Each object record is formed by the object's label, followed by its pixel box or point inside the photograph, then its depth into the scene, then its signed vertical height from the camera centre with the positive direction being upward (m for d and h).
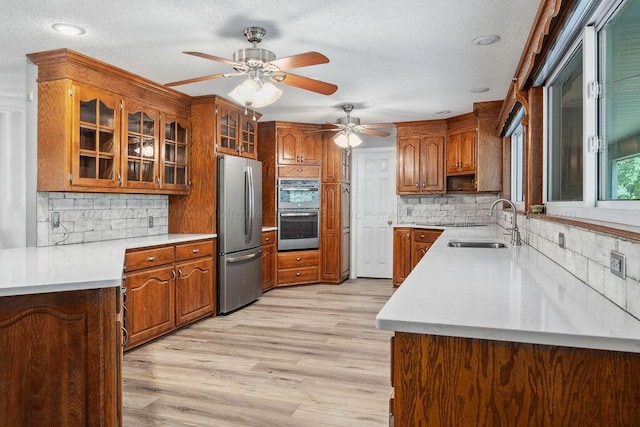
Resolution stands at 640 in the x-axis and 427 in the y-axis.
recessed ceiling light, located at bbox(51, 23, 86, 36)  2.74 +1.13
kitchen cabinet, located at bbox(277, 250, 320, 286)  6.00 -0.82
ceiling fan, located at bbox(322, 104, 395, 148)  5.05 +0.90
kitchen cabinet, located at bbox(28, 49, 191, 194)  3.26 +0.65
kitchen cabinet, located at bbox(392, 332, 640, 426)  1.04 -0.43
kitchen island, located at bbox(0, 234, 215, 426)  1.86 -0.61
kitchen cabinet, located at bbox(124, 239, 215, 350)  3.48 -0.71
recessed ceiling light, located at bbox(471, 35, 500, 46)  2.96 +1.15
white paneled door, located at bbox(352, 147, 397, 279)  6.80 -0.02
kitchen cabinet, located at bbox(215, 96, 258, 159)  4.70 +0.89
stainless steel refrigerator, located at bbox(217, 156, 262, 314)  4.61 -0.26
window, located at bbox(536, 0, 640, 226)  1.71 +0.46
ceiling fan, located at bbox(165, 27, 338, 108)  2.84 +0.87
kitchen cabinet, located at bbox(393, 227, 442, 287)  5.72 -0.52
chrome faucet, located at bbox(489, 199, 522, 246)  3.06 -0.18
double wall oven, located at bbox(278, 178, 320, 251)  6.00 -0.08
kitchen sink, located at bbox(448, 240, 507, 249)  3.35 -0.27
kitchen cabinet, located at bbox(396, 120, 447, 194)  5.99 +0.71
